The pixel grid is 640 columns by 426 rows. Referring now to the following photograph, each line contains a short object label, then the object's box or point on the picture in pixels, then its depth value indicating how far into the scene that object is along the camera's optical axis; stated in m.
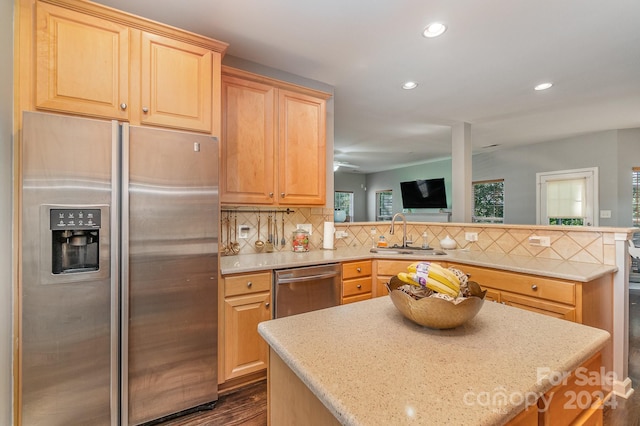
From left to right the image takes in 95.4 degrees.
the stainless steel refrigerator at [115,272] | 1.40
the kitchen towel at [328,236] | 2.88
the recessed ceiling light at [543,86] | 2.94
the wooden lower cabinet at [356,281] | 2.43
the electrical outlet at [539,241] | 2.43
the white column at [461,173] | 4.16
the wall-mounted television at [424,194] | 7.11
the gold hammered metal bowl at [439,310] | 0.88
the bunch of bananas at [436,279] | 0.92
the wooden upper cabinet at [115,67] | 1.48
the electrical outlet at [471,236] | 2.94
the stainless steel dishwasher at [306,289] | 2.13
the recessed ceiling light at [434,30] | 1.99
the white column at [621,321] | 2.00
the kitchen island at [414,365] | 0.58
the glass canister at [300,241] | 2.74
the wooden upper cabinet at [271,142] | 2.27
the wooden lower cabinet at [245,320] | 1.96
